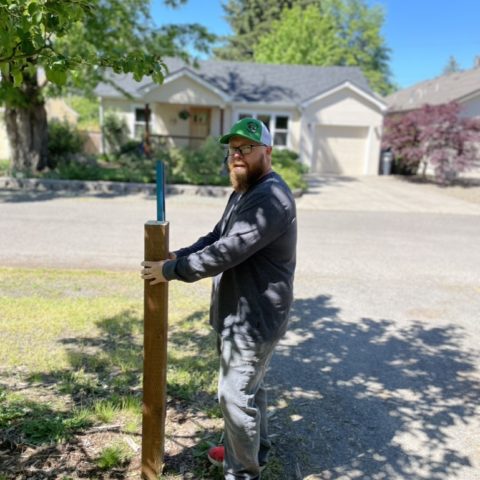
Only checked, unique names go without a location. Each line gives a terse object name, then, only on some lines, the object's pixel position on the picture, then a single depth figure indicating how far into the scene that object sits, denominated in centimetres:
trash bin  2523
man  225
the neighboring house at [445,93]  2552
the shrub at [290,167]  1602
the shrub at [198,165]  1540
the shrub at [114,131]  2419
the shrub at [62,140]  1808
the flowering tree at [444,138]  1967
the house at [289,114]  2466
